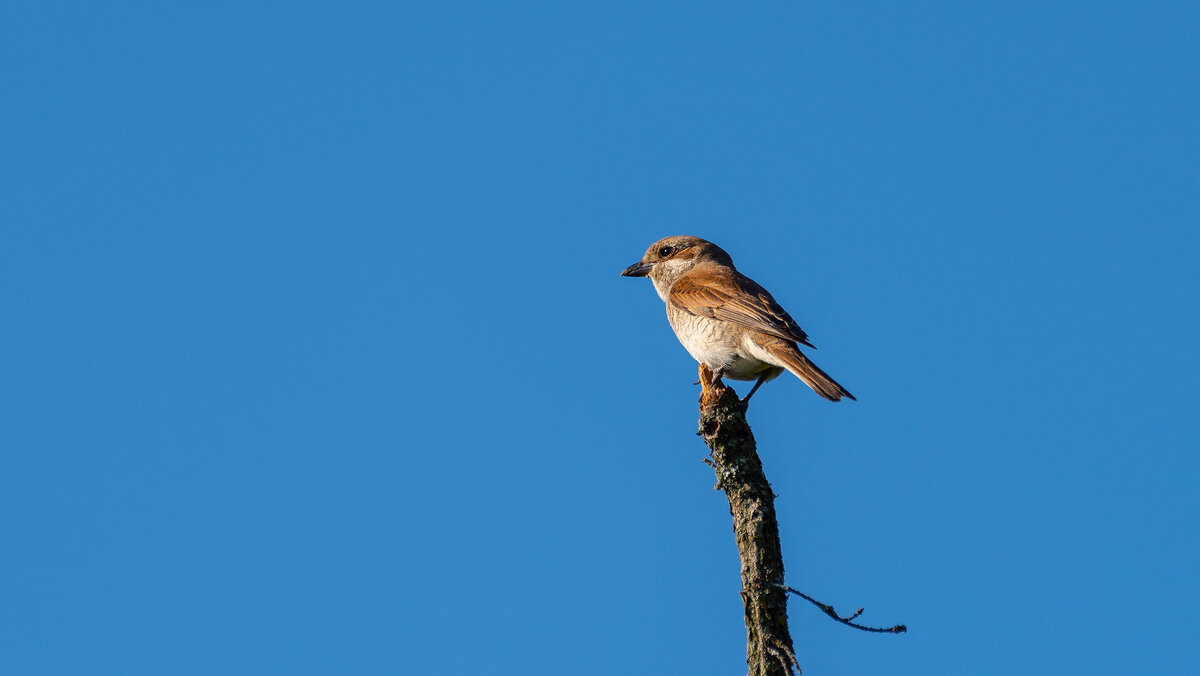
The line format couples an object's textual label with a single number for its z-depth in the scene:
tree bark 11.34
